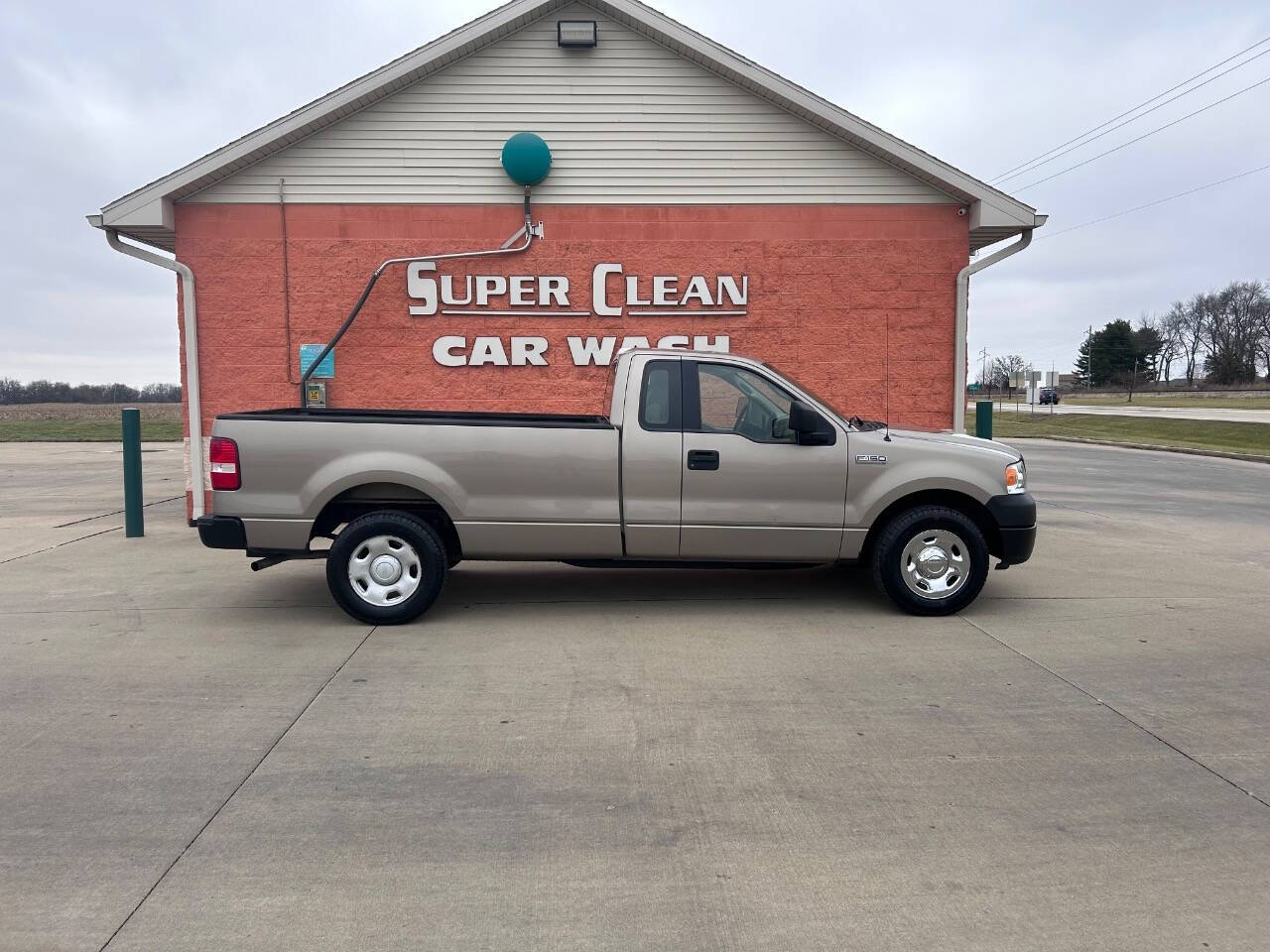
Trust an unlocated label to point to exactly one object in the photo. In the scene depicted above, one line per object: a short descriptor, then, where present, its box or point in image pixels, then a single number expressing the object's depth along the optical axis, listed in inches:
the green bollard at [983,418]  450.3
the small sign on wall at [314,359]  441.1
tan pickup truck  263.0
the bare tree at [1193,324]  4084.6
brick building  439.5
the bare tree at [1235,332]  3686.0
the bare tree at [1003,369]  4286.4
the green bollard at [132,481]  420.8
